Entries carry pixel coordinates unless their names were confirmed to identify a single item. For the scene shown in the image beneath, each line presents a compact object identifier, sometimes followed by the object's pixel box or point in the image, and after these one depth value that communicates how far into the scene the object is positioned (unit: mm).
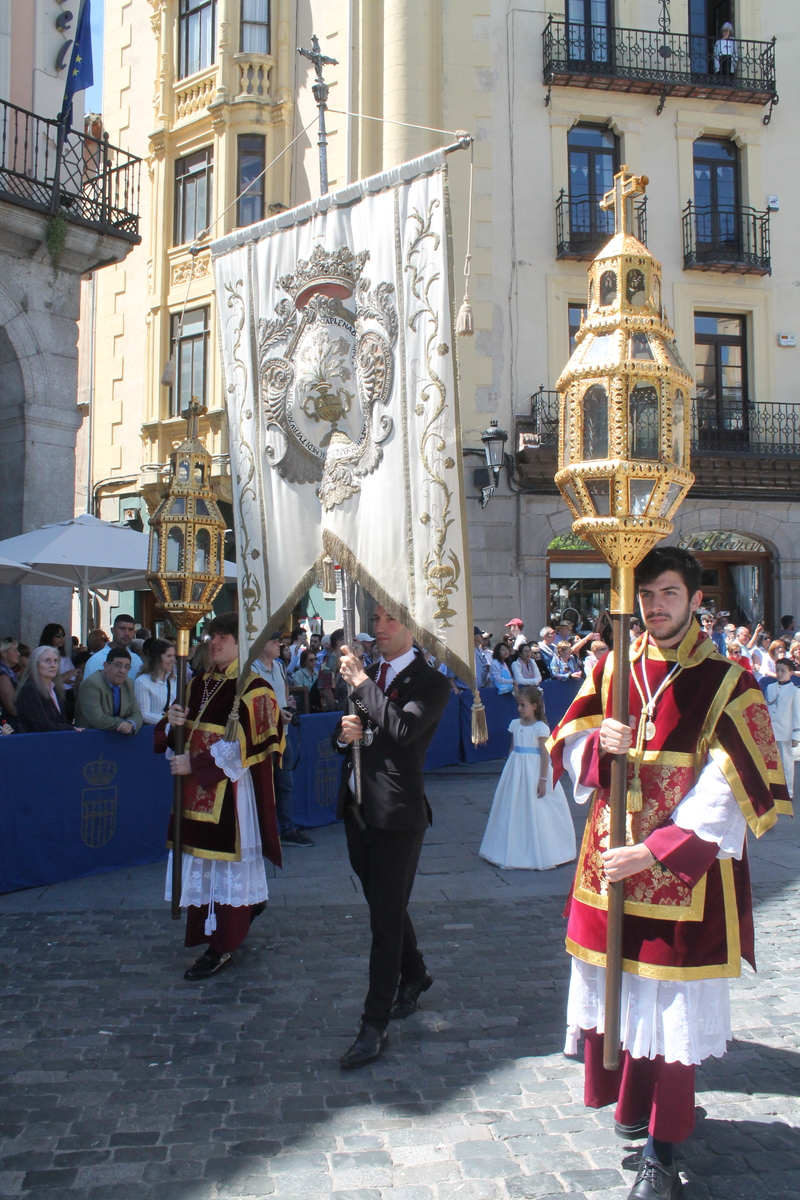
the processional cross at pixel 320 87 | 8633
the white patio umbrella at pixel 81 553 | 8961
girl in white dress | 7281
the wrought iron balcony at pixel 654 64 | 18562
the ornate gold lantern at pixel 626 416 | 3271
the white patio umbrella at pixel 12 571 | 8594
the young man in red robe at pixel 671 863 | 3033
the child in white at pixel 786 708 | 10781
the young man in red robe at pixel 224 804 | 5059
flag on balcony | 11258
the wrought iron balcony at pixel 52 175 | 11266
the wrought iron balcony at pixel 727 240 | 18812
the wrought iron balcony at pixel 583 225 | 18344
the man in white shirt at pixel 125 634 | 9172
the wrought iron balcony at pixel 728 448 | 17938
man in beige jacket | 7230
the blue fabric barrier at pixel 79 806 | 6570
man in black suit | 3951
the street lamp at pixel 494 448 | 16719
